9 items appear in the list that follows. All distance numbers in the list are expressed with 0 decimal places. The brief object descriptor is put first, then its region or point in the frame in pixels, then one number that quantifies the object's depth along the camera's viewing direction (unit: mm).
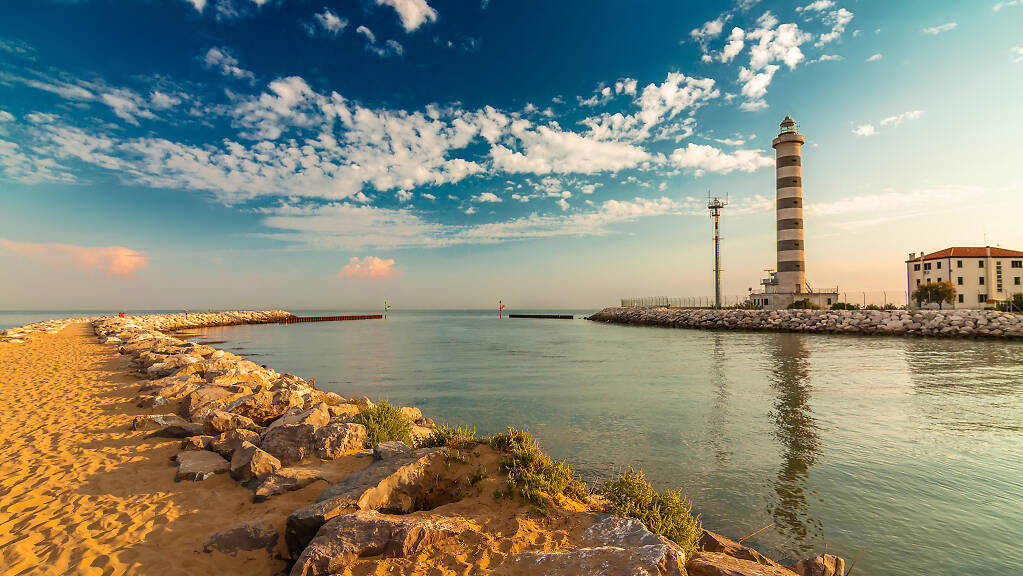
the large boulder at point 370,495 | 4398
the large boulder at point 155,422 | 8859
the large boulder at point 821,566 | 4926
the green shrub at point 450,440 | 5805
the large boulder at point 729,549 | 5051
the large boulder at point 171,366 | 14336
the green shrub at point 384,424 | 7812
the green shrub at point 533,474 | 4898
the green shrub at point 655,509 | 4791
